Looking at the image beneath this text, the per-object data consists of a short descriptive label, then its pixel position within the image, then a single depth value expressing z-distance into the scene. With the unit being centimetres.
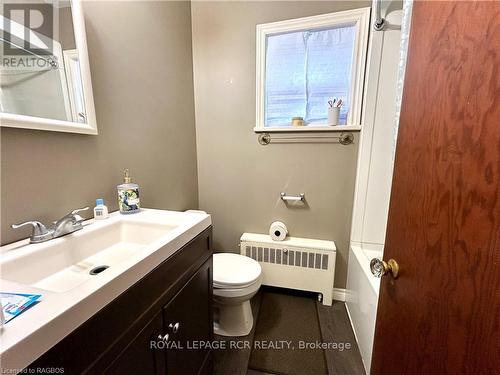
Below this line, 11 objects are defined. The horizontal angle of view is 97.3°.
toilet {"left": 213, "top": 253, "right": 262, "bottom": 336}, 131
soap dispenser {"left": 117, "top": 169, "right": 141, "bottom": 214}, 107
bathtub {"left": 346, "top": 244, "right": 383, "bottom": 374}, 120
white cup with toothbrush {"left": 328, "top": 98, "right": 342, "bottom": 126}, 155
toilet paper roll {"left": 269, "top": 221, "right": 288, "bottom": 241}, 174
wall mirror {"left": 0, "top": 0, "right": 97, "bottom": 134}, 70
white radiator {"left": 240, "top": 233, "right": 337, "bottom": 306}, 168
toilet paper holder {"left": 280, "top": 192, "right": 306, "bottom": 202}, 174
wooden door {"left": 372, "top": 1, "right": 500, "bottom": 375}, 39
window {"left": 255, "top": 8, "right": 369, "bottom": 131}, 152
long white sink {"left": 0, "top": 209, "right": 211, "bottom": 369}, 38
